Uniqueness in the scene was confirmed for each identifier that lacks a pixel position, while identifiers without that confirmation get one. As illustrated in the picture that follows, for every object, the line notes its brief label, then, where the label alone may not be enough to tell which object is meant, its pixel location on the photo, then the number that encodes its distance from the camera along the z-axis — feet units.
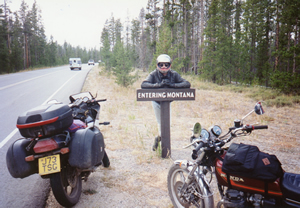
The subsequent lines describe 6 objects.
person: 14.79
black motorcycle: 8.36
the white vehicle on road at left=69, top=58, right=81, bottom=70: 120.55
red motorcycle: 6.22
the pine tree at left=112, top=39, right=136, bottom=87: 50.91
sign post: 14.60
